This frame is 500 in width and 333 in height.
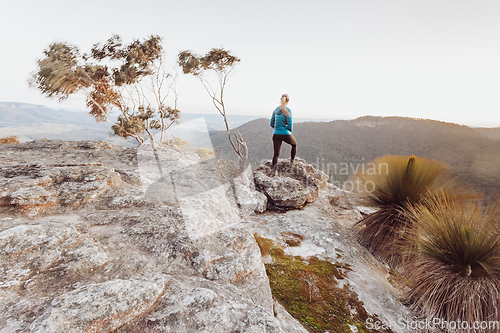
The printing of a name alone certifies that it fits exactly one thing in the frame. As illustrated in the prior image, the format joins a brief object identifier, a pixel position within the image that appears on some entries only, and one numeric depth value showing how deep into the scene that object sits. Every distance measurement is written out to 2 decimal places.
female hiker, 5.47
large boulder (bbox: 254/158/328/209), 6.34
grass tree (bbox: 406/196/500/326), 2.53
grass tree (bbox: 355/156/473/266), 4.30
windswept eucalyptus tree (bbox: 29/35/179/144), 9.12
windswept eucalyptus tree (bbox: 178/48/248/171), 9.02
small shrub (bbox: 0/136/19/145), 11.54
